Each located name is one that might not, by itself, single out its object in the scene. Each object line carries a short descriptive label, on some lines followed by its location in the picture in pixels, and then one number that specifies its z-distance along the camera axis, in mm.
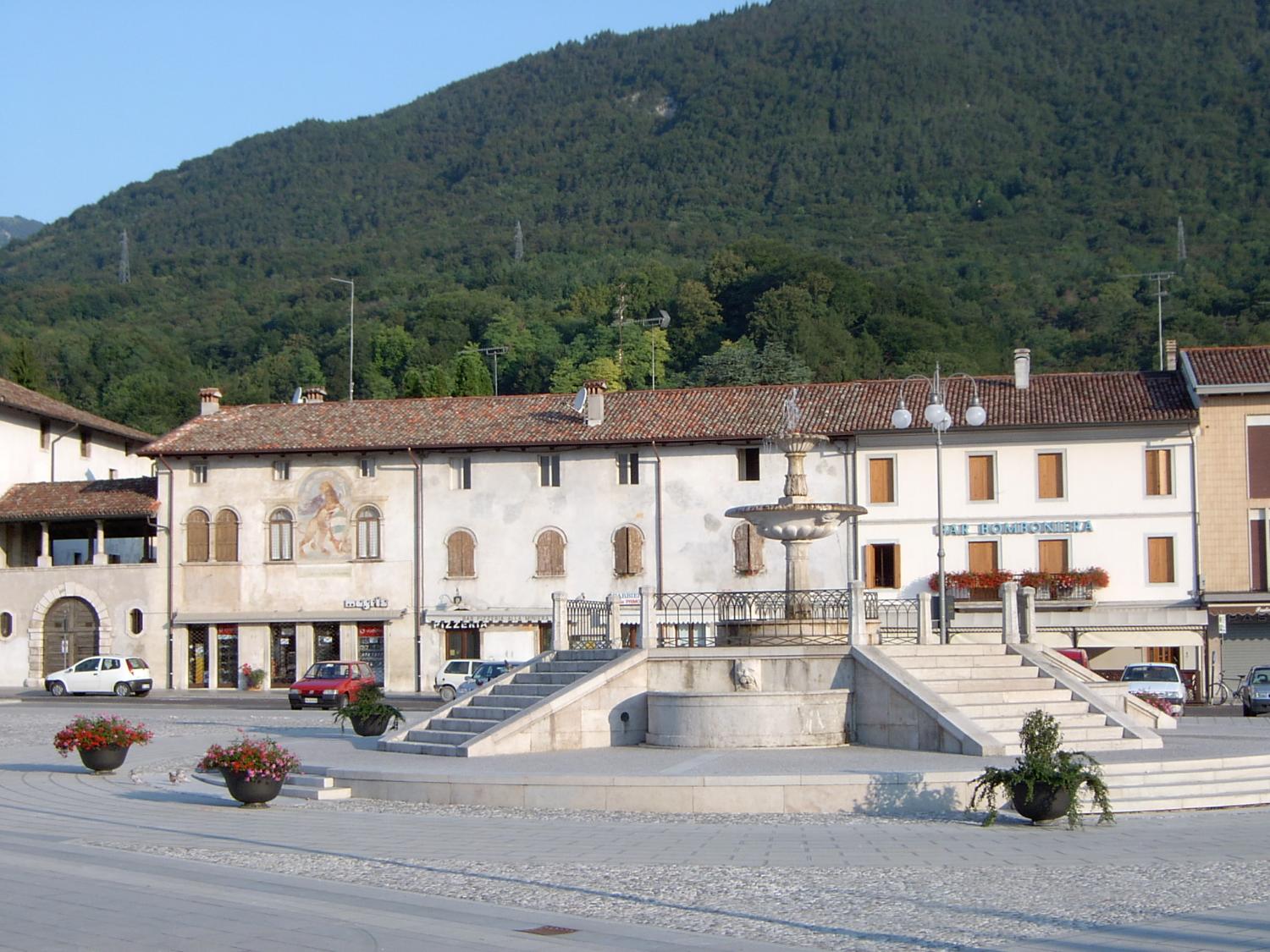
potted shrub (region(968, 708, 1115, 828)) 17625
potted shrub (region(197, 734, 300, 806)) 19688
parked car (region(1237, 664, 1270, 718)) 38688
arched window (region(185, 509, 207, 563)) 55500
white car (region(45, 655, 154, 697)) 50031
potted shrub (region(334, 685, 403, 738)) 28484
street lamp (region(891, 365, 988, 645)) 31230
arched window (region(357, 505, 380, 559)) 54406
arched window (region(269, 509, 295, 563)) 54969
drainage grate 11633
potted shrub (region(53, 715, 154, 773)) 24000
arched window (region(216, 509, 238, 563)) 55250
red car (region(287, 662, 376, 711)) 43969
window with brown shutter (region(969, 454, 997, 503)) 50750
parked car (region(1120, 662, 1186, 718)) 39250
